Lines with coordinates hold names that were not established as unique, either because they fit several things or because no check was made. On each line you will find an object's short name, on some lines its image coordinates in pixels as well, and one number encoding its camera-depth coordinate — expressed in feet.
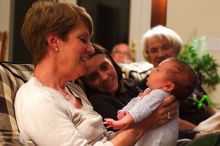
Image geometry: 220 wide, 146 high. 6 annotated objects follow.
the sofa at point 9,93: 4.33
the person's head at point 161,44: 9.01
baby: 4.78
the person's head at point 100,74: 6.59
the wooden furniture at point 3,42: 12.67
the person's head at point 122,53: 14.20
